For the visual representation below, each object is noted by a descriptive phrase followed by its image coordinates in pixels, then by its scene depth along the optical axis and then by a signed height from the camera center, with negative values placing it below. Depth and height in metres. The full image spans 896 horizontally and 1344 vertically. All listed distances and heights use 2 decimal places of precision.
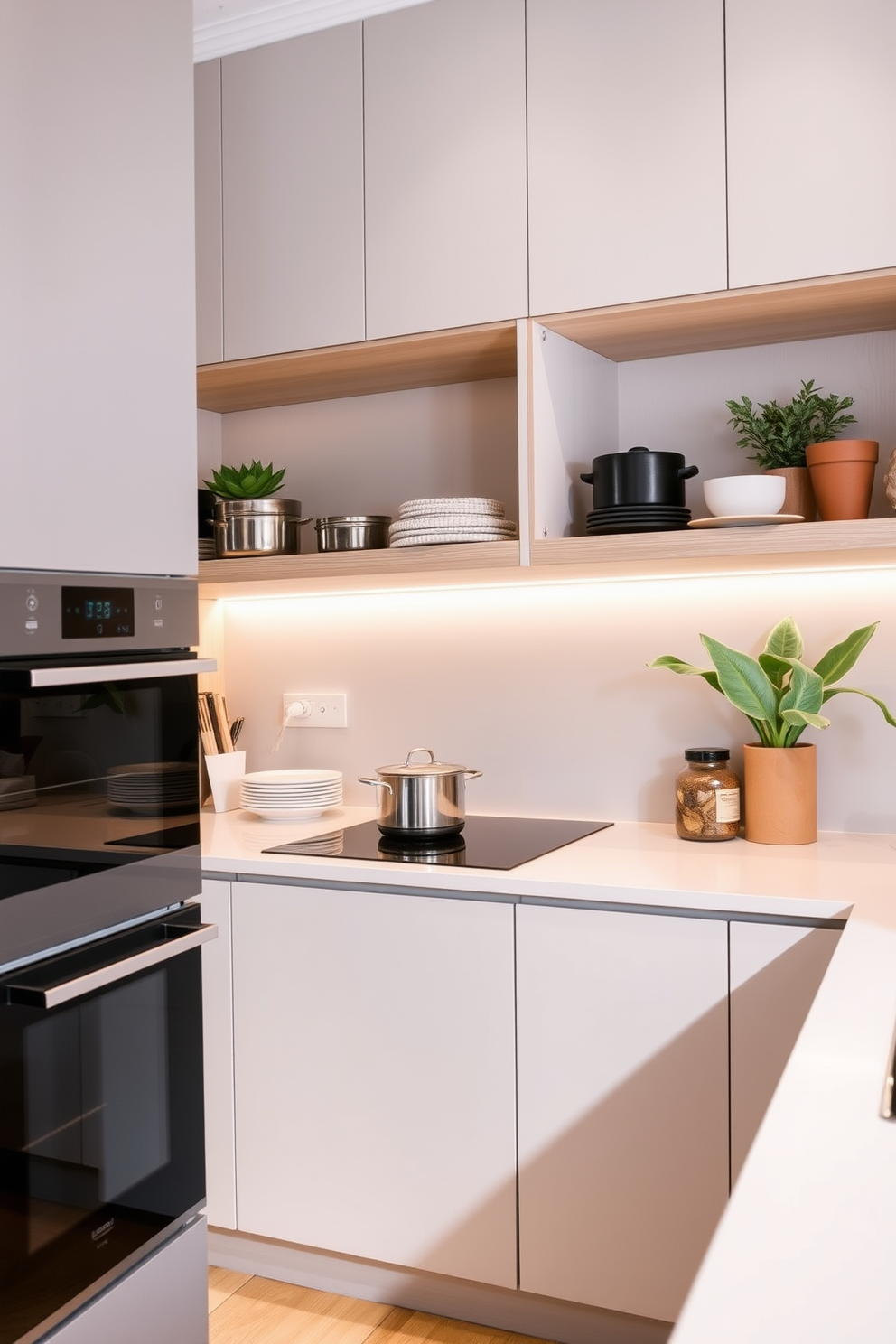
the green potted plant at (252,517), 2.51 +0.29
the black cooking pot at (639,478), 2.15 +0.31
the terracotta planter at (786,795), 2.18 -0.28
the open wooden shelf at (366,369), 2.31 +0.60
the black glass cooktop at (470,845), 2.09 -0.37
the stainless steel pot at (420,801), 2.25 -0.29
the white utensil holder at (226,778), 2.73 -0.30
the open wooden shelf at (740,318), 2.01 +0.61
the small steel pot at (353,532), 2.43 +0.24
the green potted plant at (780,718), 2.16 -0.14
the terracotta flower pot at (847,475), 2.07 +0.30
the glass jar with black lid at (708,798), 2.22 -0.29
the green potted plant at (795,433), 2.18 +0.40
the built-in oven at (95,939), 1.24 -0.34
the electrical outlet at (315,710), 2.79 -0.15
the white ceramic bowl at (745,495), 2.06 +0.26
